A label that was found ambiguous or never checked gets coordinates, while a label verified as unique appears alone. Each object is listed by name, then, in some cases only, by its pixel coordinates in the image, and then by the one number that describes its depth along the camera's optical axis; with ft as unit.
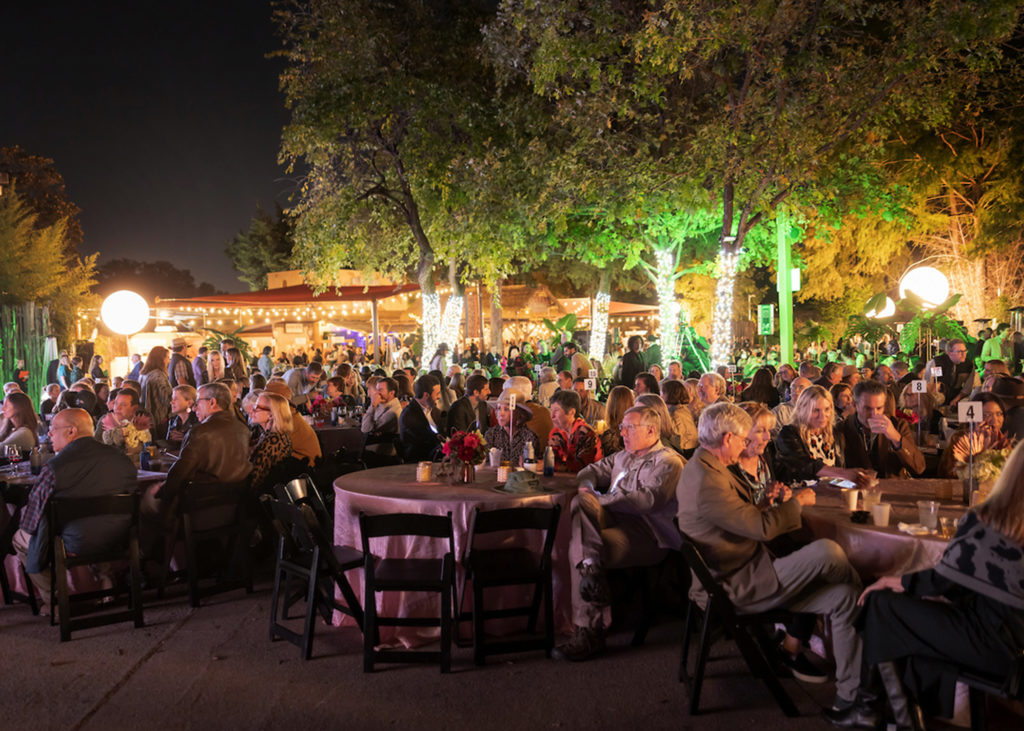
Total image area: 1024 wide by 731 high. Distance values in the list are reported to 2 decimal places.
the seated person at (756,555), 12.64
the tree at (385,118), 51.57
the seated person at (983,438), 18.12
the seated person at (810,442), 18.49
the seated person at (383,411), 28.32
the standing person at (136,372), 38.38
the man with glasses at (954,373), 36.01
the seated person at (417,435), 25.75
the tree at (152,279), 220.86
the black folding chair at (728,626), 12.74
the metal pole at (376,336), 63.02
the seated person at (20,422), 23.93
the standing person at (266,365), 49.16
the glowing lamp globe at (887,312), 60.23
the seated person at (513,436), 20.18
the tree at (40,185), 125.70
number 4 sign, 15.33
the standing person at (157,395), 32.60
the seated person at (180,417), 24.45
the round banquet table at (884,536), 12.64
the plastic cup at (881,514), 13.39
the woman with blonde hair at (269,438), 20.58
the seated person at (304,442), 22.04
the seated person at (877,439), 19.84
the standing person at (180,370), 34.50
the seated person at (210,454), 19.44
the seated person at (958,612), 9.70
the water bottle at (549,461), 18.39
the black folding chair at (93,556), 16.66
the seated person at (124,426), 23.24
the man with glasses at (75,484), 17.10
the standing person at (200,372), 37.73
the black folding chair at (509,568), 15.15
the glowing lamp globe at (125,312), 42.80
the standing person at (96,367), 47.37
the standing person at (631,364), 43.61
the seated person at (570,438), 19.44
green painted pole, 51.60
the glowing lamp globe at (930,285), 50.78
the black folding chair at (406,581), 14.67
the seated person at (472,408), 27.37
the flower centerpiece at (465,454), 17.40
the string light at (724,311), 46.37
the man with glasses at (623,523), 15.44
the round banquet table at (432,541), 15.94
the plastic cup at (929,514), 12.93
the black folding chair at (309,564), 15.49
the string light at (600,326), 76.59
